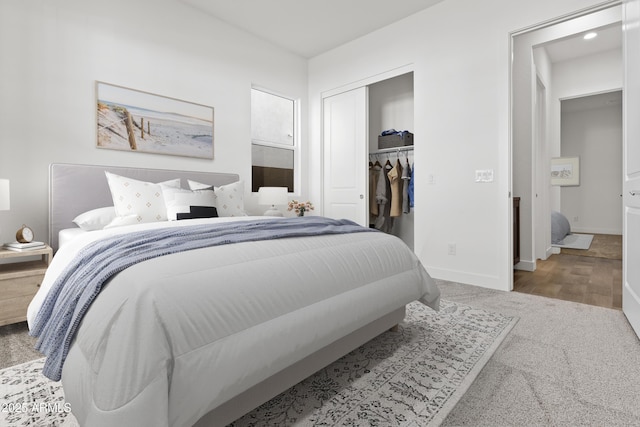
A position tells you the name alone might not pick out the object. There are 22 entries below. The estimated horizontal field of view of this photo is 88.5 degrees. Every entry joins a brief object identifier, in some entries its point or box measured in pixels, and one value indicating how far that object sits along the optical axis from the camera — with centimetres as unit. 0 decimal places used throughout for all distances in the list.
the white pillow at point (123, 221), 243
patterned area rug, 130
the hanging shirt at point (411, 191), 438
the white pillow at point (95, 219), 252
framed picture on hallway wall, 675
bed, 88
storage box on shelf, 457
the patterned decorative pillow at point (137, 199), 258
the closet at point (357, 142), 439
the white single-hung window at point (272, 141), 433
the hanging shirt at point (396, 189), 441
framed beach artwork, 302
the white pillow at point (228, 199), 304
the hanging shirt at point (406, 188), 436
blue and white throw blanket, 106
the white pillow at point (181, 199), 264
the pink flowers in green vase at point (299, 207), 444
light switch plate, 317
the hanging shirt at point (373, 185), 464
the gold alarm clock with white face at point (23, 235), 240
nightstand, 210
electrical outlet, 345
